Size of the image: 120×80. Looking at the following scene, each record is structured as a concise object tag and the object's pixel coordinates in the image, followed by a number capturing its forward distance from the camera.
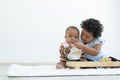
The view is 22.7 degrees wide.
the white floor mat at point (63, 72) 1.29
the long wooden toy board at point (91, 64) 1.60
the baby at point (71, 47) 1.73
